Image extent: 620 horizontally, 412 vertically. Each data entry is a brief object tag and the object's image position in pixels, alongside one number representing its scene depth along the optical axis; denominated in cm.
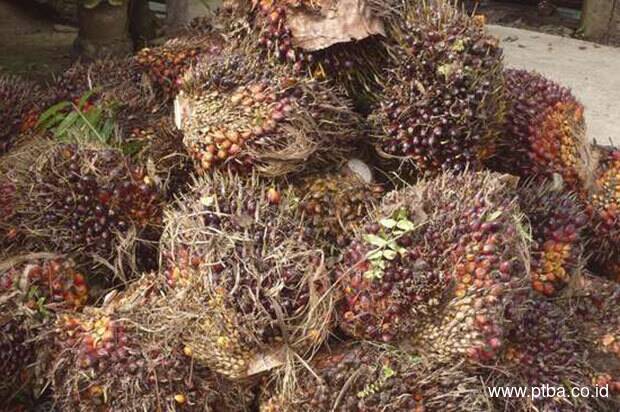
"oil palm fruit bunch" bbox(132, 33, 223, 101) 234
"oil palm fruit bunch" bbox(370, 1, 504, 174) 191
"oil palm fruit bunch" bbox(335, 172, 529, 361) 162
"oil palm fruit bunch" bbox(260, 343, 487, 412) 161
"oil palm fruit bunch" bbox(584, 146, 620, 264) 219
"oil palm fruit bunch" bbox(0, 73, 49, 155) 229
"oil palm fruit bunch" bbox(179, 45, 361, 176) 186
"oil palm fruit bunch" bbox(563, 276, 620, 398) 182
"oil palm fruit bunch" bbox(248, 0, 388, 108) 195
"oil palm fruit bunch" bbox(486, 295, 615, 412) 166
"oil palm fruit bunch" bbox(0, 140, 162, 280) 190
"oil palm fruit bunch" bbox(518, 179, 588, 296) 188
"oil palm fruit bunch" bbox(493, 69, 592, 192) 217
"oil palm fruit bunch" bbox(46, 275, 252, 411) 168
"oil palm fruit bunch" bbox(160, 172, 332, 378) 164
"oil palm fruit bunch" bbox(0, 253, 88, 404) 184
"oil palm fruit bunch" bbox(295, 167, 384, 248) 188
